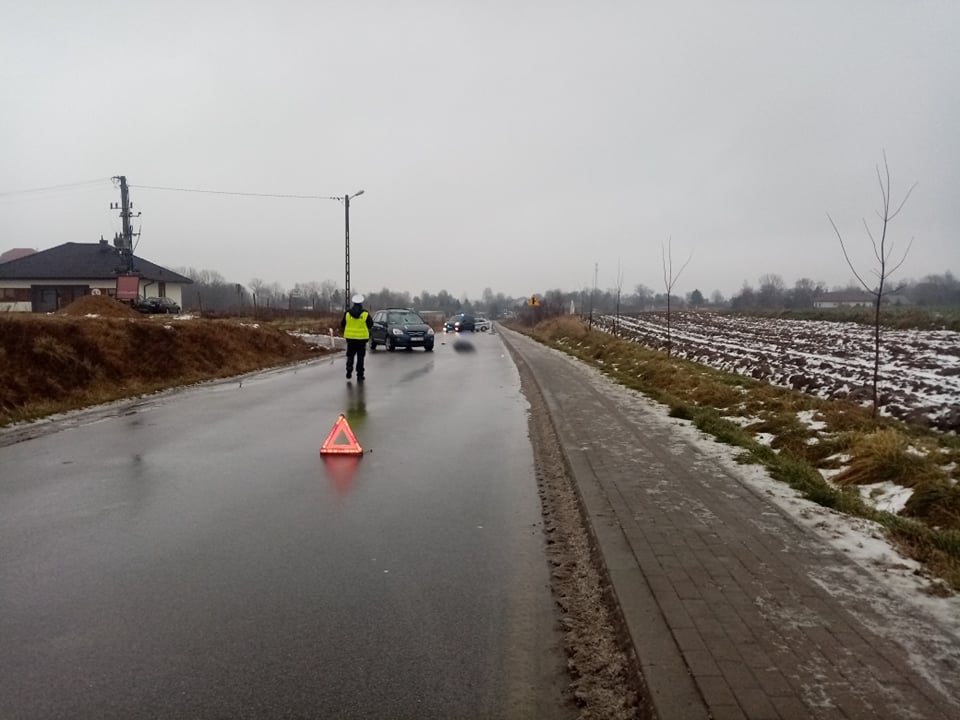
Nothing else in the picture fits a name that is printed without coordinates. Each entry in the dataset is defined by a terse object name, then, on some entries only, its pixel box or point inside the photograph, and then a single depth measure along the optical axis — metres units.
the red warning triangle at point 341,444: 8.92
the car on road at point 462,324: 63.50
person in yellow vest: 17.38
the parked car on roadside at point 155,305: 38.09
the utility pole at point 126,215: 43.91
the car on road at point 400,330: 29.52
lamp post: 36.16
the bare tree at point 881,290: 10.27
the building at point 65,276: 47.38
